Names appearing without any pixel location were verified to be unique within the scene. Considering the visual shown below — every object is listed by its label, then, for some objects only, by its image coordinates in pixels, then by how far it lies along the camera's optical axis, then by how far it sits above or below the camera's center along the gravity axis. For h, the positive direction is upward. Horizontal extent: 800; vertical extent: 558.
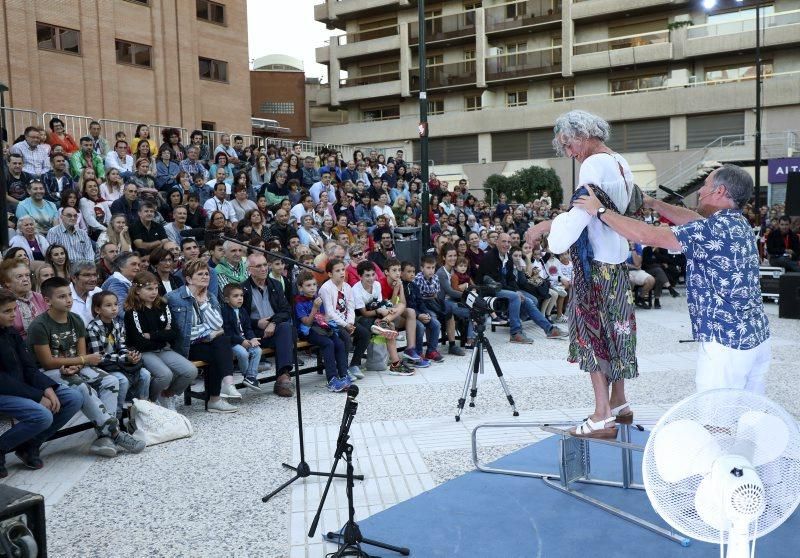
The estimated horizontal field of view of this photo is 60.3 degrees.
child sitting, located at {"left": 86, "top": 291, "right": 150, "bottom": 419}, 5.71 -0.95
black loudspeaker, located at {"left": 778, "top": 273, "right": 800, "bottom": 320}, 11.37 -1.26
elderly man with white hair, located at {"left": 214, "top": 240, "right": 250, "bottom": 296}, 7.83 -0.39
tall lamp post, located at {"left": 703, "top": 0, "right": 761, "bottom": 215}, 19.69 +2.06
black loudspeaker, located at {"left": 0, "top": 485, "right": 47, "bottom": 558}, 2.62 -1.12
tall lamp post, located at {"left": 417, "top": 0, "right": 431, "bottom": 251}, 11.02 +1.56
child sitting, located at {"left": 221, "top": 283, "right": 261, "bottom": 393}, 6.86 -1.08
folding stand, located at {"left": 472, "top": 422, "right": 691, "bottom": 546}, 3.97 -1.50
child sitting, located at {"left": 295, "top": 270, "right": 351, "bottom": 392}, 7.29 -1.10
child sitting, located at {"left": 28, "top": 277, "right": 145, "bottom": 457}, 5.28 -0.99
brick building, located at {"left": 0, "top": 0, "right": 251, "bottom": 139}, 18.03 +5.20
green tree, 31.55 +1.87
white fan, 2.10 -0.77
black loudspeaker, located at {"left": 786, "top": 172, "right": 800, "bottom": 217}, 12.57 +0.43
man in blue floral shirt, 3.28 -0.28
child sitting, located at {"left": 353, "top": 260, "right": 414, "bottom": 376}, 8.07 -0.98
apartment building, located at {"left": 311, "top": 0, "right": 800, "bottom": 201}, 30.47 +7.45
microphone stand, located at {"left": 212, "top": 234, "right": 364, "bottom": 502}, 4.44 -1.56
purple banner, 23.88 +1.84
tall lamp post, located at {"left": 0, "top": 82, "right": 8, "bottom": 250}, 3.75 +0.11
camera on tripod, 6.11 -0.68
